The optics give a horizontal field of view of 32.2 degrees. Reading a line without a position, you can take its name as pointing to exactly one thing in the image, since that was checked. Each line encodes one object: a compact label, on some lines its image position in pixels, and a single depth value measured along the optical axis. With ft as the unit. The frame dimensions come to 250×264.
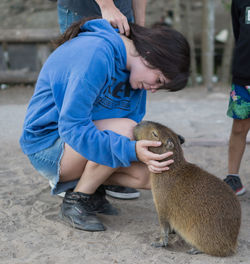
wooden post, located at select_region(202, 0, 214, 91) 21.72
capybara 6.99
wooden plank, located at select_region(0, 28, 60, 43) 21.91
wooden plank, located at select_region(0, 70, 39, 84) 22.18
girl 7.08
